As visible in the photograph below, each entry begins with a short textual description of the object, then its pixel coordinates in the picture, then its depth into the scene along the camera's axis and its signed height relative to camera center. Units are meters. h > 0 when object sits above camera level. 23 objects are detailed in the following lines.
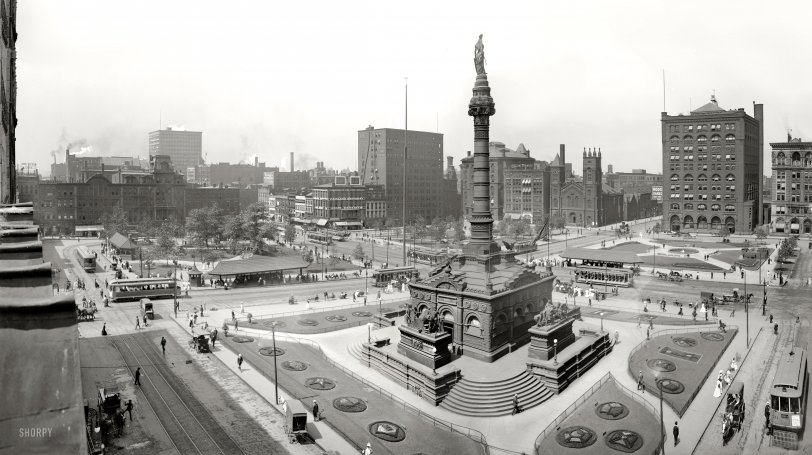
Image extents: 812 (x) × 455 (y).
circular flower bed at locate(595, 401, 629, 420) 29.16 -10.74
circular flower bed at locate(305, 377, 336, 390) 33.25 -10.39
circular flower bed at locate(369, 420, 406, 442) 26.84 -10.73
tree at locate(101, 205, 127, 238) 102.06 -2.60
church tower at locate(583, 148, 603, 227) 134.38 +3.05
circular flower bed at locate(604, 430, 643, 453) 25.67 -10.84
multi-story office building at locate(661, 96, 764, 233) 116.19 +6.48
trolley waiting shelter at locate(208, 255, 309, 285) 65.44 -7.29
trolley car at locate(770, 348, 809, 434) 26.08 -9.31
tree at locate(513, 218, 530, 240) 110.80 -4.84
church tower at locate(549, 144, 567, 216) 143.38 +5.60
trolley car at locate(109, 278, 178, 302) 56.03 -8.08
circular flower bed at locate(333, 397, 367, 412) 30.20 -10.59
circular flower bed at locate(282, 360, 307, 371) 36.30 -10.17
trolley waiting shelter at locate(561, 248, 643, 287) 66.69 -8.01
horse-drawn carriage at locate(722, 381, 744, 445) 26.50 -10.39
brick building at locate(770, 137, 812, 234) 110.75 +2.62
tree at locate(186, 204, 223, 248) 90.31 -2.92
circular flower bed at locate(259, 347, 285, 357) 39.44 -10.04
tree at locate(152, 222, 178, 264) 79.95 -5.64
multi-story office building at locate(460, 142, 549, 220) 142.50 +5.93
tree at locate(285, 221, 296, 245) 99.81 -4.97
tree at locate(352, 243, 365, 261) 84.50 -7.13
